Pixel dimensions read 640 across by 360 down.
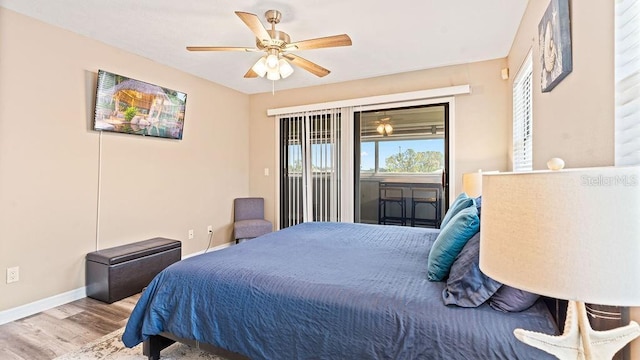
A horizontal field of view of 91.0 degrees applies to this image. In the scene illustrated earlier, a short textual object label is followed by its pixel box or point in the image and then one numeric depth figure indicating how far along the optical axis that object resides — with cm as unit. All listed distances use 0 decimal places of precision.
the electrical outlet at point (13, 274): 258
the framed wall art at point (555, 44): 153
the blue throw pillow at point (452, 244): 155
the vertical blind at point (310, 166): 452
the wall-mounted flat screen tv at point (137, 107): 310
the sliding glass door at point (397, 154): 429
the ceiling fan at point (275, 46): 232
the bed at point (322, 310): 123
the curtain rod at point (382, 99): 373
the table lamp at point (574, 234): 63
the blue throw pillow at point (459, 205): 204
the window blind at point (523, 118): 264
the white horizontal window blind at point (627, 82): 101
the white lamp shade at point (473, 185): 291
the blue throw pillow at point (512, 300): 126
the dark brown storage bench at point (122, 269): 287
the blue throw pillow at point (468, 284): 130
